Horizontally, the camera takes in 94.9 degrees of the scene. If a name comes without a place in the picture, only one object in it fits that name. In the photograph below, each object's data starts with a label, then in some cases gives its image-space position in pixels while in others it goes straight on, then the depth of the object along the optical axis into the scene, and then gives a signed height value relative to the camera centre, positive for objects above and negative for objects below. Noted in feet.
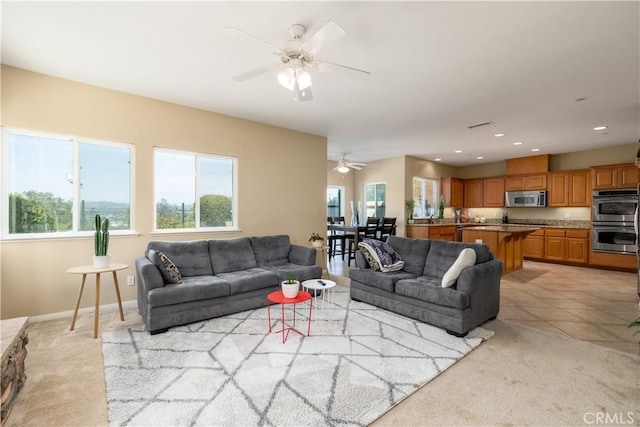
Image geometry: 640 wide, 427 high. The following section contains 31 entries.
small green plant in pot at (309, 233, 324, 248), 17.06 -1.55
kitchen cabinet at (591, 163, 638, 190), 19.22 +2.65
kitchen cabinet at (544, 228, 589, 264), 21.26 -2.24
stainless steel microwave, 23.72 +1.38
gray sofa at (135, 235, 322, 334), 9.89 -2.52
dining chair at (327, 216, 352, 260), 22.76 -1.82
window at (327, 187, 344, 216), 29.14 +1.33
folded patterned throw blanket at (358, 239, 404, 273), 12.53 -1.76
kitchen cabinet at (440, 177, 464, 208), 27.94 +2.31
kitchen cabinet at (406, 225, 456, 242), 24.54 -1.42
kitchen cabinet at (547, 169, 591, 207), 21.77 +2.07
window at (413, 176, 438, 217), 27.17 +1.82
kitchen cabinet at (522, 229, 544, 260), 23.36 -2.45
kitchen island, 18.37 -1.63
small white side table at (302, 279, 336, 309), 10.51 -2.58
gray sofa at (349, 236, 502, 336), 9.57 -2.62
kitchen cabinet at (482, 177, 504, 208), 26.48 +2.09
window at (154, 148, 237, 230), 13.67 +1.16
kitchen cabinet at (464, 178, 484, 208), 27.96 +2.18
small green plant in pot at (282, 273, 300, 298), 9.36 -2.39
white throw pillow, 9.97 -1.74
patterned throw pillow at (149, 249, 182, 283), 10.50 -1.92
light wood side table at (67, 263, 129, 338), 9.42 -1.93
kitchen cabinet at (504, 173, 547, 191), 24.04 +2.79
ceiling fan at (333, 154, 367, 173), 22.67 +3.83
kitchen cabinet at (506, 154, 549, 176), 23.95 +4.23
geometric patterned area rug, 5.95 -3.97
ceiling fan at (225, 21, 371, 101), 7.65 +4.09
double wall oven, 19.11 -0.34
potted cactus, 10.08 -1.06
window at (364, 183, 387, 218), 27.14 +1.50
